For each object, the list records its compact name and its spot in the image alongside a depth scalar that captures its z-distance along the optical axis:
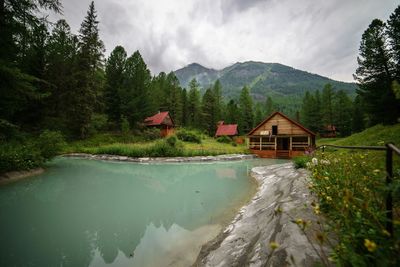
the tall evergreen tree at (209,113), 44.91
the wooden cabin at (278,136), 24.73
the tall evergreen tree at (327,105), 46.85
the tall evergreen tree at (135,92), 32.84
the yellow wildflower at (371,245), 1.26
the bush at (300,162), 9.75
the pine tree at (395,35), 19.47
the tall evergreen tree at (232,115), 50.53
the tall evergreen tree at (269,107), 65.25
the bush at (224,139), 36.14
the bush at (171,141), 21.08
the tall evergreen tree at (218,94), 50.30
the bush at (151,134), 31.99
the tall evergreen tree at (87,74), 27.14
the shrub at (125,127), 29.33
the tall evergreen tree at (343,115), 45.28
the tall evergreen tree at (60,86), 27.03
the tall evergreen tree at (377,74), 19.47
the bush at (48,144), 13.15
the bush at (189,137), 32.06
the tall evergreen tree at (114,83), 32.94
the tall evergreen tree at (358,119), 40.18
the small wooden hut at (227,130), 40.59
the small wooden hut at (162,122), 35.95
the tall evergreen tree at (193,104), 48.44
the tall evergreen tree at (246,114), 49.88
